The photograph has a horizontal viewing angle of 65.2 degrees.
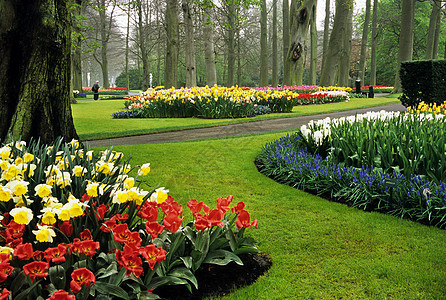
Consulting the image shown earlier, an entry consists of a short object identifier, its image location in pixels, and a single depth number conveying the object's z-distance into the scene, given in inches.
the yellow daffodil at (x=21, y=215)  70.5
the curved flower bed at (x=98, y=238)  70.8
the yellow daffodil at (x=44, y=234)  68.8
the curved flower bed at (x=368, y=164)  135.1
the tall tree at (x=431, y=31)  1037.8
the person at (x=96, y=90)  1007.6
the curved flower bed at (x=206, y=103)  444.1
